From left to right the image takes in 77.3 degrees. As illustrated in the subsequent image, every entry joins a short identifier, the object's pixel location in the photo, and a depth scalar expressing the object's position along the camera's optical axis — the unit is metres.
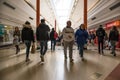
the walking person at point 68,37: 2.92
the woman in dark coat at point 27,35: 2.87
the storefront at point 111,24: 5.81
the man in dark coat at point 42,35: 2.82
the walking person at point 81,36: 3.20
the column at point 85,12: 6.31
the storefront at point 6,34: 4.34
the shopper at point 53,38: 5.30
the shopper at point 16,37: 3.98
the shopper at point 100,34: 4.01
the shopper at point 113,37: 3.69
